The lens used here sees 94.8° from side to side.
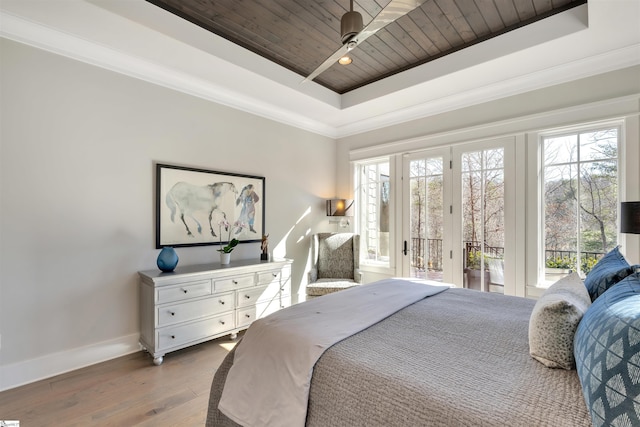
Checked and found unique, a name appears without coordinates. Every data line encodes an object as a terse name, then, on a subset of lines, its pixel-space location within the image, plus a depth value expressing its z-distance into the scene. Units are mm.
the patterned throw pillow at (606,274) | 1402
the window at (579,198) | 2723
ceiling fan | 1545
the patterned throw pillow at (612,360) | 684
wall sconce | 4473
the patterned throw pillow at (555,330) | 1062
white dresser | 2609
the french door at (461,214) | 3271
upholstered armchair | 4031
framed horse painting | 3008
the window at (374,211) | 4363
